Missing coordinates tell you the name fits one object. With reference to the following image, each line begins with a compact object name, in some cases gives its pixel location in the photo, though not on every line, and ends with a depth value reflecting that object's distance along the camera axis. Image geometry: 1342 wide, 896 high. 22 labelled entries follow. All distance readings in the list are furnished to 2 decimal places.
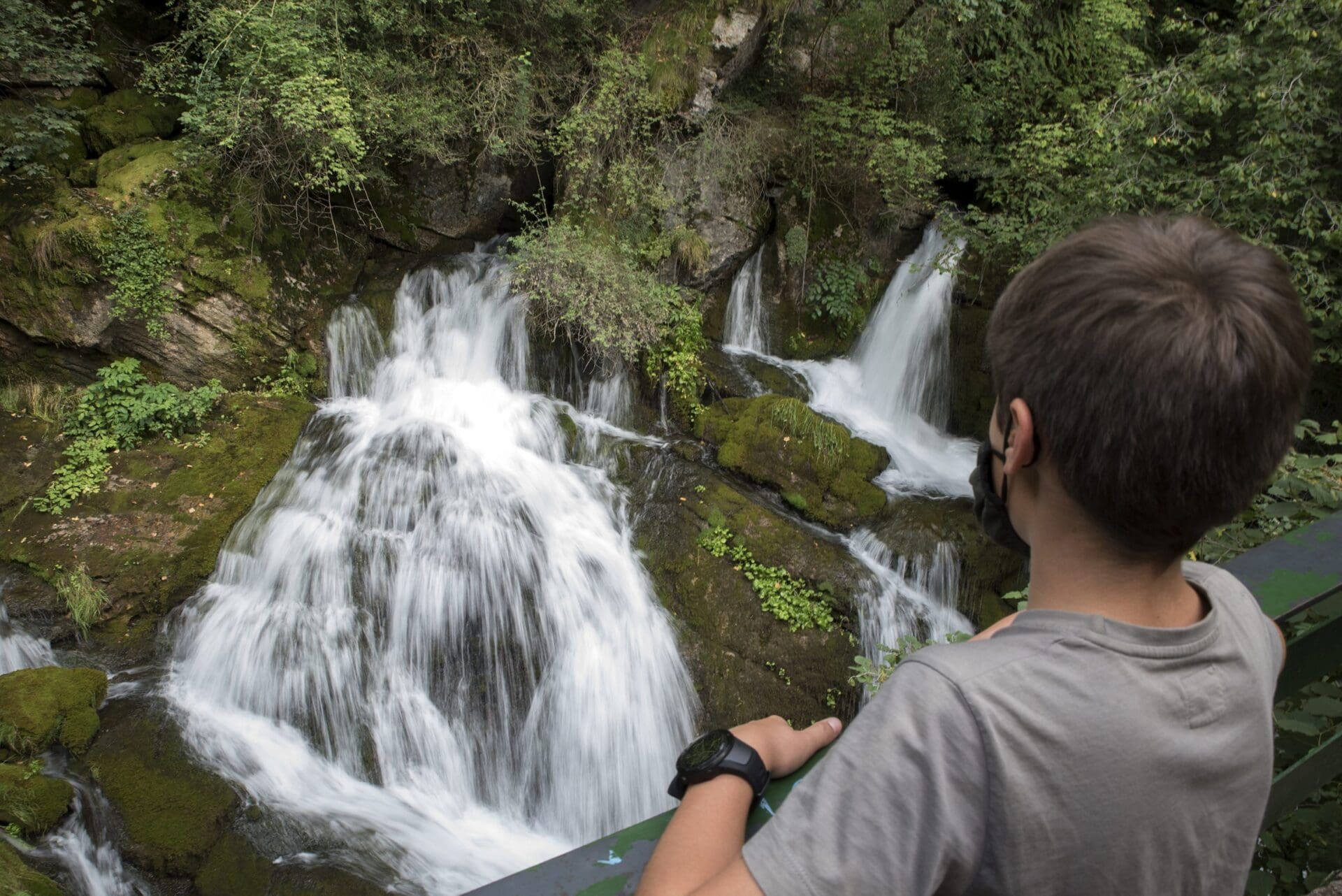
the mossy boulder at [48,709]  4.79
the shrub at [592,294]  8.03
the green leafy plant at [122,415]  6.78
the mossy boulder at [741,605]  6.12
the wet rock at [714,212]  8.92
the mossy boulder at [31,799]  4.36
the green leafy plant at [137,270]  7.48
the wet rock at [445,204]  9.18
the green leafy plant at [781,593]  6.43
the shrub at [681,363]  8.27
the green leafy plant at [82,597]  5.75
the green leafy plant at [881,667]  3.92
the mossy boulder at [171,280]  7.43
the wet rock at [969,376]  8.71
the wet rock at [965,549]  6.72
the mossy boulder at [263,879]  4.35
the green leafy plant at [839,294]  9.41
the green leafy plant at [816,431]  7.52
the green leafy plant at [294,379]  7.98
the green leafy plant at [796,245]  9.38
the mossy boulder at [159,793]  4.48
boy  0.90
